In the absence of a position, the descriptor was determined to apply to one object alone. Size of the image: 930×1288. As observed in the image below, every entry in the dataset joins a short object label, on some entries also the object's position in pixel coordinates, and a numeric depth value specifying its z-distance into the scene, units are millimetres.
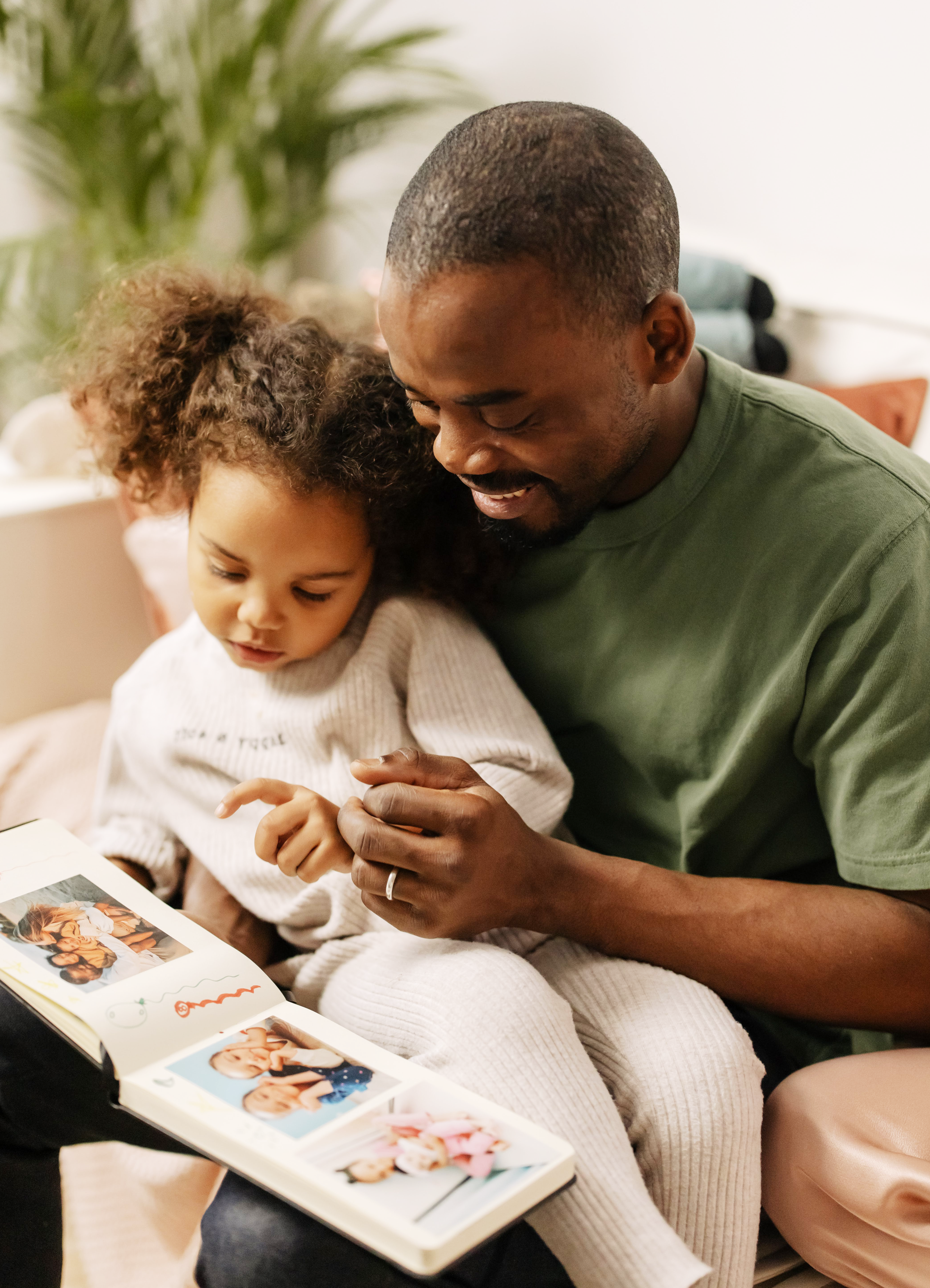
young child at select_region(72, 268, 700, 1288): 952
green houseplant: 2467
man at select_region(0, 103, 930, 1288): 818
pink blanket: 1138
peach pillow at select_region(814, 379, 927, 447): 1441
